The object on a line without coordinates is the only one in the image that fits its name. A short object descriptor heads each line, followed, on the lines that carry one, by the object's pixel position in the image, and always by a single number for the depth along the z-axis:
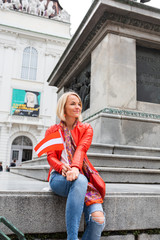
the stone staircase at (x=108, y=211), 1.82
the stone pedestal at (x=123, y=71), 4.63
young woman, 1.70
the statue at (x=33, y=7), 28.79
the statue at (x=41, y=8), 29.38
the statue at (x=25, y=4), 28.73
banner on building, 23.81
